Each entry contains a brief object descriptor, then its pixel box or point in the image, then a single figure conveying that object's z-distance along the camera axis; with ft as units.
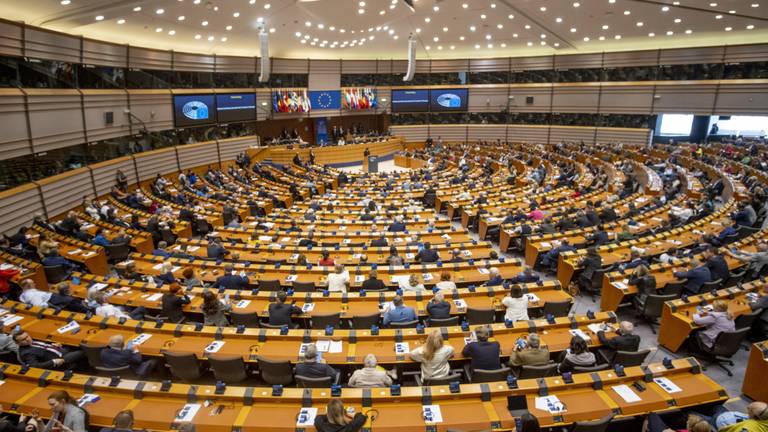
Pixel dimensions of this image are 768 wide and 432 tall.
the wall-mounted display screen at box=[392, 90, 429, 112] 130.21
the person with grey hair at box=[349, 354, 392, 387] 20.56
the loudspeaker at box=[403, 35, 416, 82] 95.29
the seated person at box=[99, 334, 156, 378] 22.85
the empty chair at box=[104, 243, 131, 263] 44.53
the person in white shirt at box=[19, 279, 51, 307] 29.60
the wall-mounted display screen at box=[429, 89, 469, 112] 130.72
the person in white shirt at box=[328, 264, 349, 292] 32.99
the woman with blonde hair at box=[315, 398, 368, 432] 16.26
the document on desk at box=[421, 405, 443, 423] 18.30
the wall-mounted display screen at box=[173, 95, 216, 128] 87.66
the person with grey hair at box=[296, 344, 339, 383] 21.01
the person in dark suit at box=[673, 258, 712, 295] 31.27
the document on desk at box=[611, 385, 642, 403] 19.21
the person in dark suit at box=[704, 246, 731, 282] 32.55
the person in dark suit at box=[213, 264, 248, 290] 33.58
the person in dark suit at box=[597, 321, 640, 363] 23.40
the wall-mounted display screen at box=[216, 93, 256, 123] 98.12
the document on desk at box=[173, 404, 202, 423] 18.43
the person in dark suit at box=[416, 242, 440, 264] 38.70
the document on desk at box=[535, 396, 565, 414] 18.69
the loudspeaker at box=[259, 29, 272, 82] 74.13
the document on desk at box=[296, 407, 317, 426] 18.07
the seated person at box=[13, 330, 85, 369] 23.20
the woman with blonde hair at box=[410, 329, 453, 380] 21.38
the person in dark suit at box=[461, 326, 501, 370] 22.02
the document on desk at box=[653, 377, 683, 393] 19.65
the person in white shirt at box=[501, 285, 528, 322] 27.66
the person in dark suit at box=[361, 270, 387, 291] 32.24
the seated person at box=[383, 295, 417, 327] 26.76
